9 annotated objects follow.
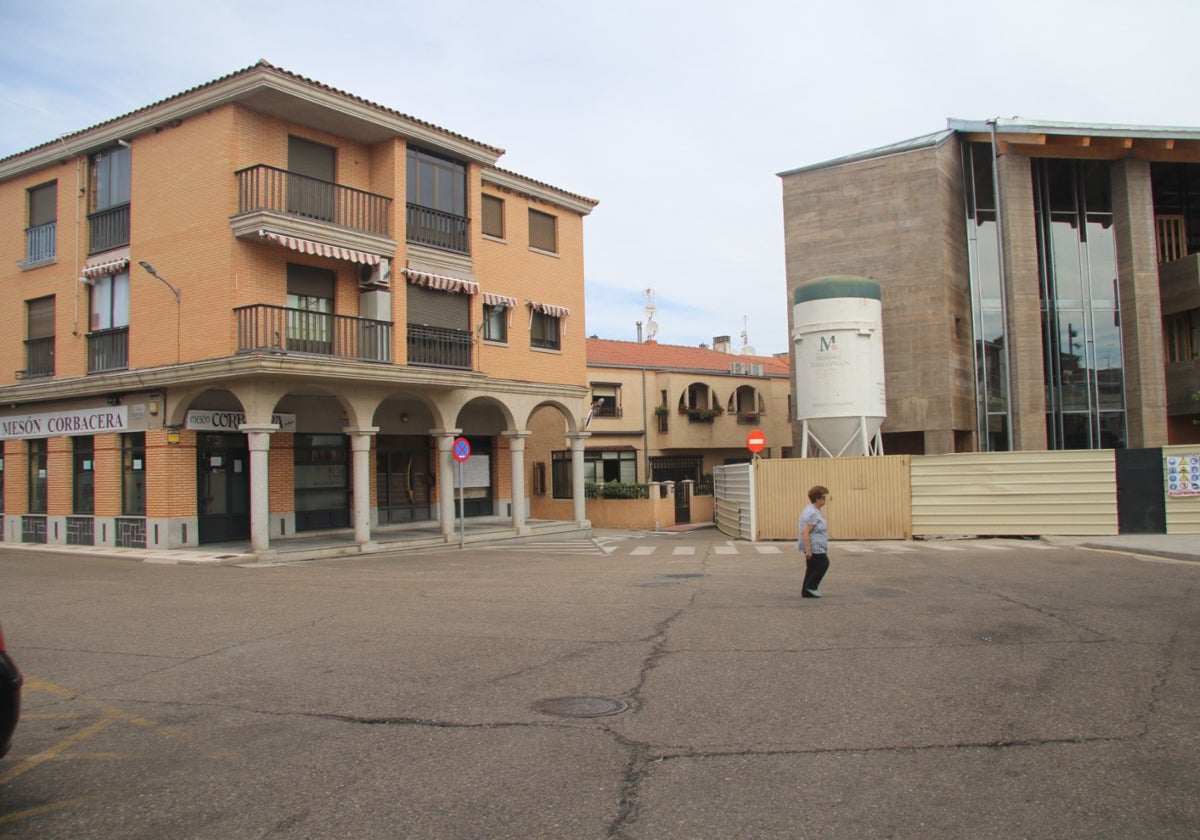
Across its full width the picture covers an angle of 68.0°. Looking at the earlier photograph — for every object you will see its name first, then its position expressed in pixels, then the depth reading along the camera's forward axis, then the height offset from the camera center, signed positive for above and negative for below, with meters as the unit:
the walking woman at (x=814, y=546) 11.08 -1.16
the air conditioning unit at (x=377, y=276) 20.33 +4.41
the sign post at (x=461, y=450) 20.58 +0.32
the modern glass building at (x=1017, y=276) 27.70 +5.49
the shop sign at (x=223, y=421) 19.64 +1.15
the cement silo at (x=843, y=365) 23.77 +2.33
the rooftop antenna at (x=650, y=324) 44.84 +6.76
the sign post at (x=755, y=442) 25.80 +0.36
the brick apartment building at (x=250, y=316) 18.50 +3.64
